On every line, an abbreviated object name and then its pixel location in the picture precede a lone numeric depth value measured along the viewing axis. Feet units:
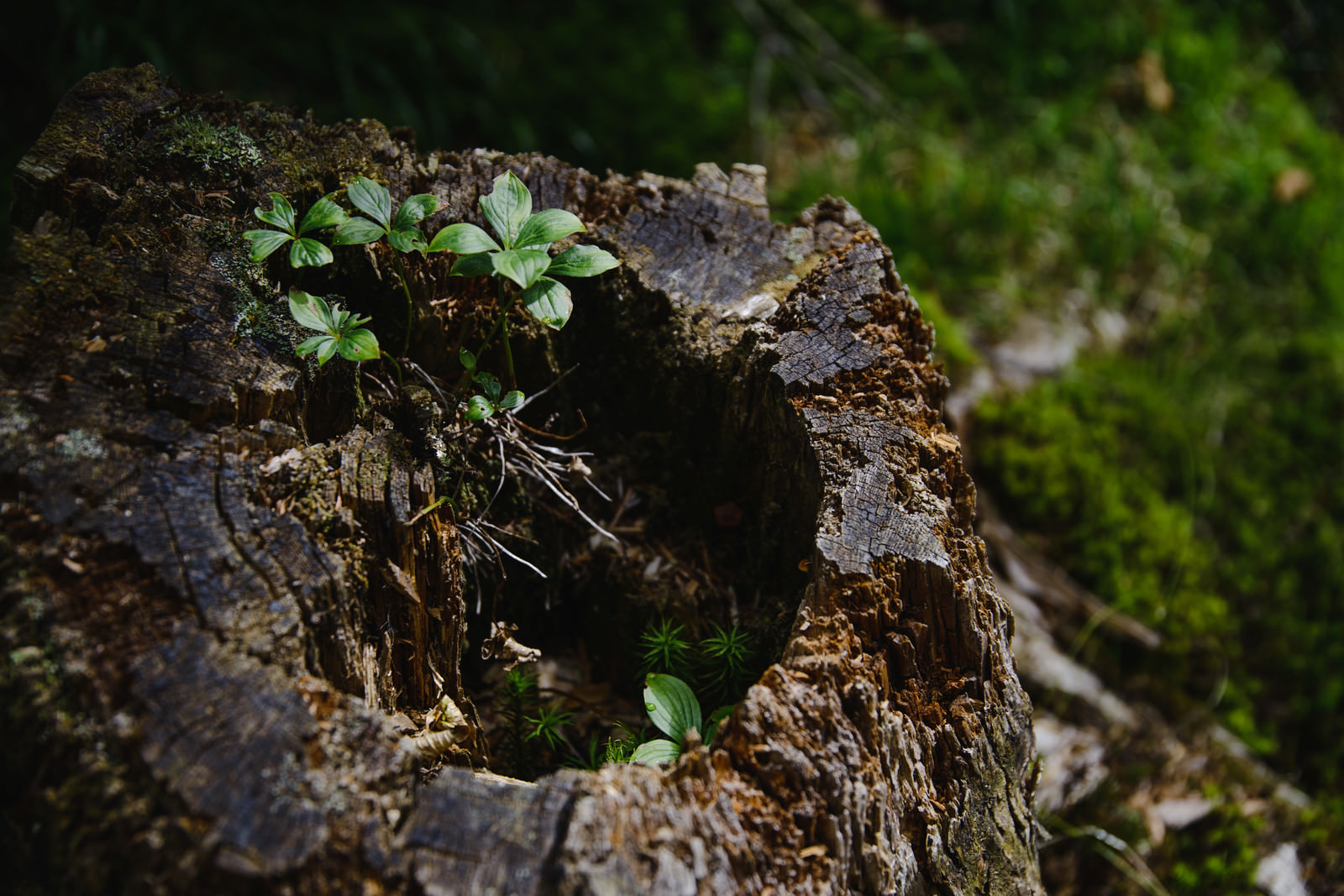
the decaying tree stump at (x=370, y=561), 2.08
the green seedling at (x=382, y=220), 2.36
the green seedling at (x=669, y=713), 2.29
